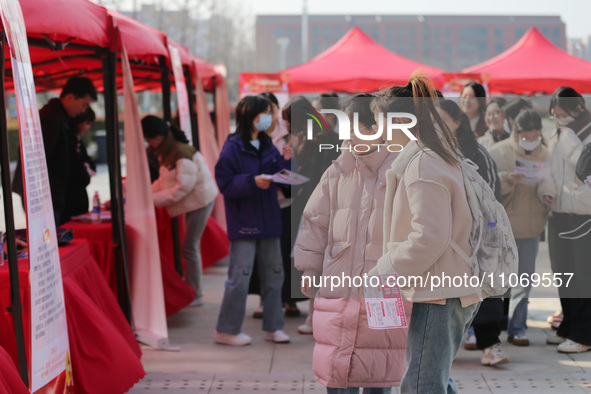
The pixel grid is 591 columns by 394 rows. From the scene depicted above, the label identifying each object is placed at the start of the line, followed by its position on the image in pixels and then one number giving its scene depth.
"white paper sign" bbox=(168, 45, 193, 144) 7.40
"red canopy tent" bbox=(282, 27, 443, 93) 13.24
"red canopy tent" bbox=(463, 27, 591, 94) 13.30
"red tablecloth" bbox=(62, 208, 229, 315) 6.19
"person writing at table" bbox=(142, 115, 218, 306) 7.31
